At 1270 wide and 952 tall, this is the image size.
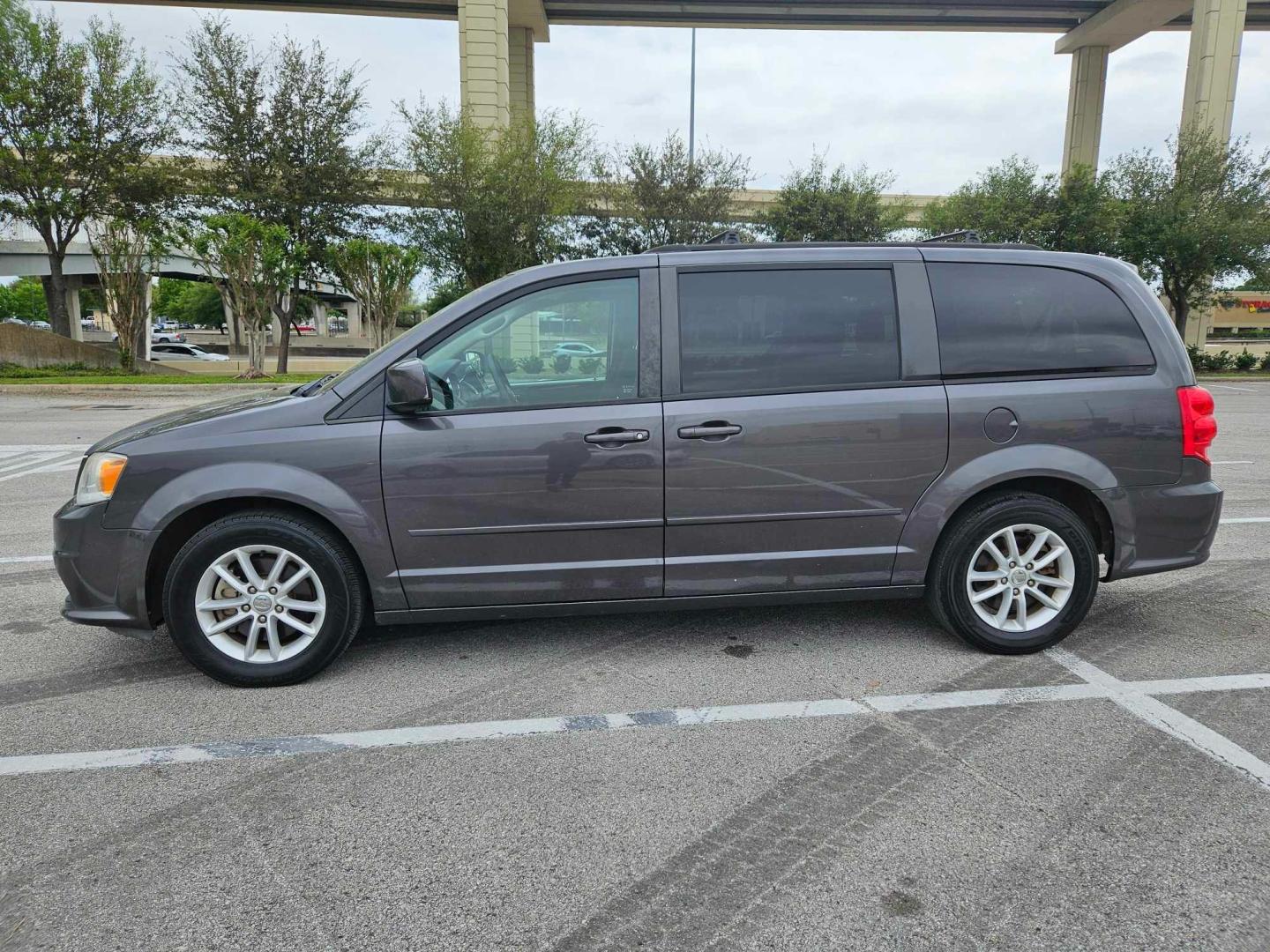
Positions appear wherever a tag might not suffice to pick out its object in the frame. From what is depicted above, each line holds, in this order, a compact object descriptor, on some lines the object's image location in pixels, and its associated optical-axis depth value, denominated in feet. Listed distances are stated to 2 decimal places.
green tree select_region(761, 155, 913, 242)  105.09
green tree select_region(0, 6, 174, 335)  81.35
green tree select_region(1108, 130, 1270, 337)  96.17
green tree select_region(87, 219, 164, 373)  76.95
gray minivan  11.80
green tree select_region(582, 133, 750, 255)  94.68
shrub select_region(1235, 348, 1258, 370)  104.53
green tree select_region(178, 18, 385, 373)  84.69
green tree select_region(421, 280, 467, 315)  95.58
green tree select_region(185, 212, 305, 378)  73.56
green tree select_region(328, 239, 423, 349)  78.54
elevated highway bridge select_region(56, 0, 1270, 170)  110.32
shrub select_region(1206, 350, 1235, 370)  103.71
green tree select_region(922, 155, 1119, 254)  97.54
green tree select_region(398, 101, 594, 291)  79.77
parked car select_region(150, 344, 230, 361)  155.53
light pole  107.59
